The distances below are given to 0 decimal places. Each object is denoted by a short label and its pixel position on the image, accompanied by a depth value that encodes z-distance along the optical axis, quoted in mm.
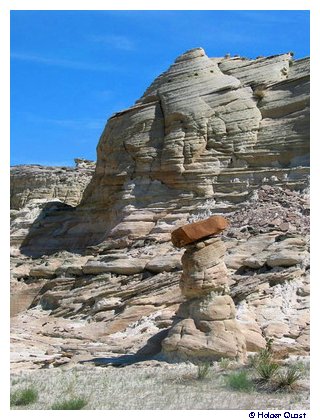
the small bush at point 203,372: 15102
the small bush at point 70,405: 12867
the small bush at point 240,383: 14188
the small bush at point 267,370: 14469
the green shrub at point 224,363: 16047
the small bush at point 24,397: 13609
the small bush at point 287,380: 14003
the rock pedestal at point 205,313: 16797
